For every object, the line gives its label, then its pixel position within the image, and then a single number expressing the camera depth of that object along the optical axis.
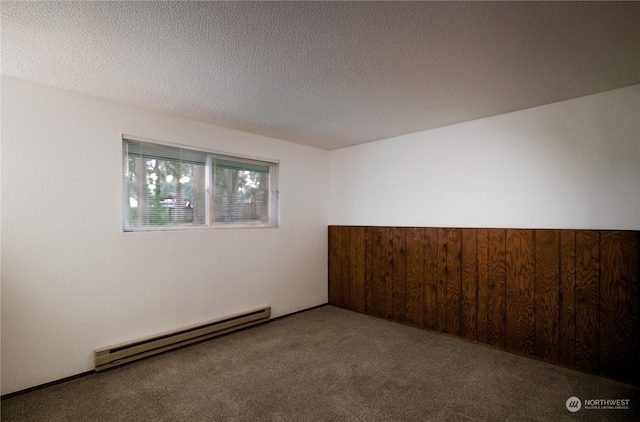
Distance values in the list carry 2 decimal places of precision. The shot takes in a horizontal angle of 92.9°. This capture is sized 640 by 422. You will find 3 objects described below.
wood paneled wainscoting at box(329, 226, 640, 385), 2.39
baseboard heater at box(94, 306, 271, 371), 2.55
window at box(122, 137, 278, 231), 2.88
